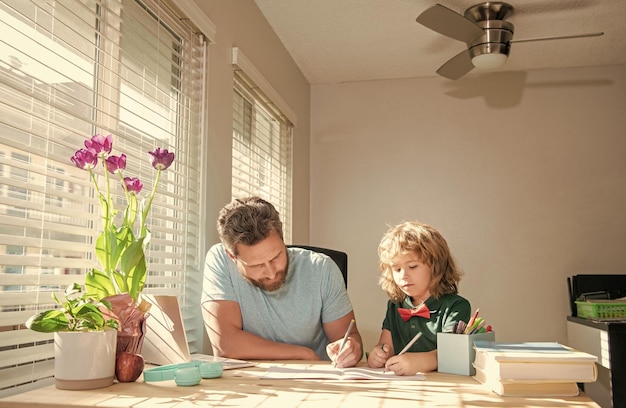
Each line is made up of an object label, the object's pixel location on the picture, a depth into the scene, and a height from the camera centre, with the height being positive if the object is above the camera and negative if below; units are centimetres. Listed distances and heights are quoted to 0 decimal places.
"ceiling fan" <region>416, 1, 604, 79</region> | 295 +119
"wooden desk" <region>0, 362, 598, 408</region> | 112 -26
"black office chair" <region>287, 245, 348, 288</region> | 270 +5
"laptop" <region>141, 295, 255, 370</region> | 156 -18
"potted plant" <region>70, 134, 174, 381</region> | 137 +2
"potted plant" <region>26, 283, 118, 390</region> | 121 -16
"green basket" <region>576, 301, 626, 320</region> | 346 -23
